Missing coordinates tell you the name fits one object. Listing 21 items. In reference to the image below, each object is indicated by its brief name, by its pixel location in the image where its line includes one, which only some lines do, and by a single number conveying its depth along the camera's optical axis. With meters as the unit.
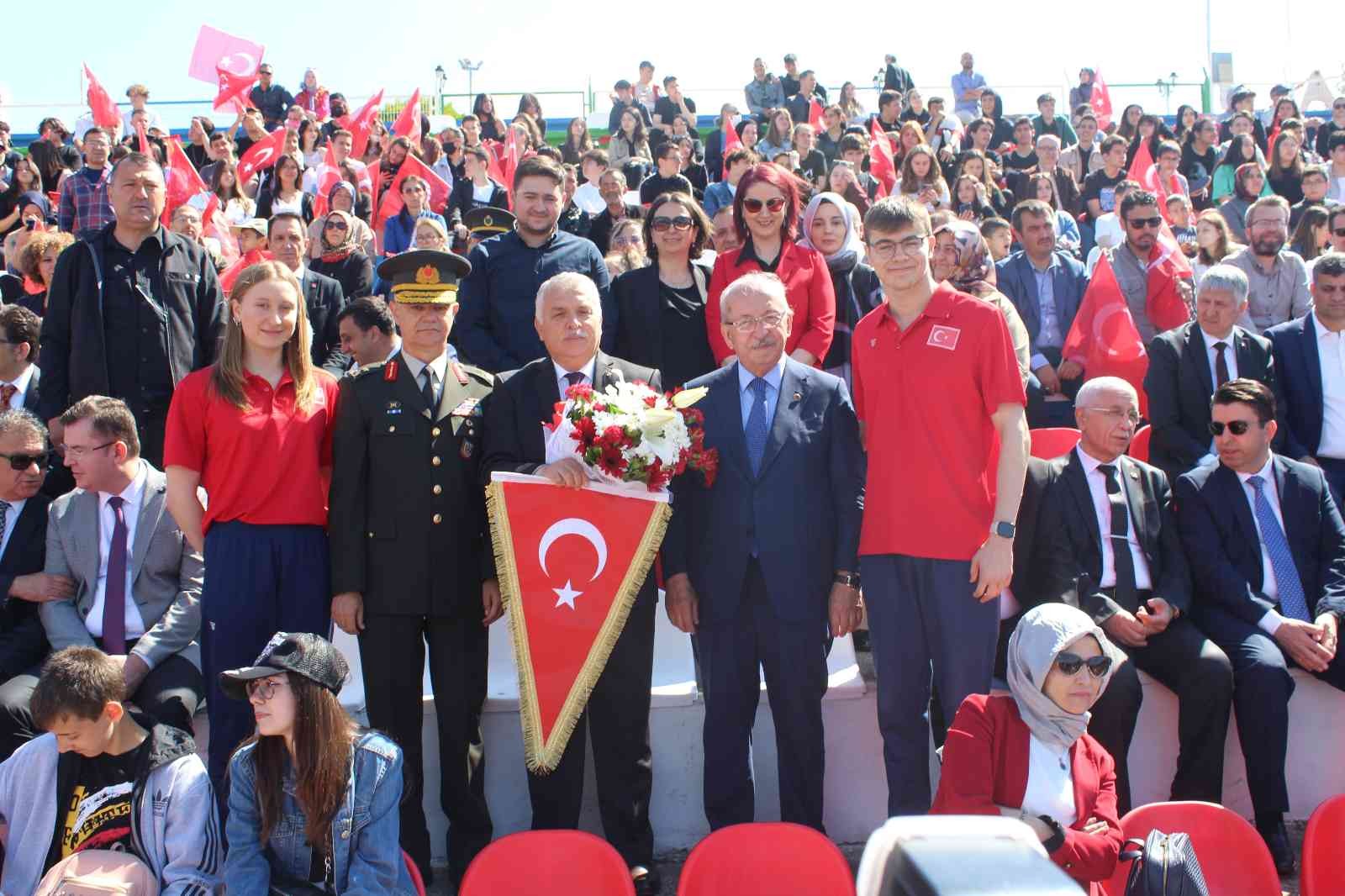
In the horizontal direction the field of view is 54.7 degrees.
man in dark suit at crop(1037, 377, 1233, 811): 5.11
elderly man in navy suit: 4.50
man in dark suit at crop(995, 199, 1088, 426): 7.87
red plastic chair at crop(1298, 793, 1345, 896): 3.83
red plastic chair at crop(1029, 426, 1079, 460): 6.27
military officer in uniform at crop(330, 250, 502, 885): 4.55
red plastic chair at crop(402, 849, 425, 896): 3.86
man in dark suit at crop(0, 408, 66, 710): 5.14
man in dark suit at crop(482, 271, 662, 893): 4.59
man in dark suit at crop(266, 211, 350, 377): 7.29
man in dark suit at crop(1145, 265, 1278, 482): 6.46
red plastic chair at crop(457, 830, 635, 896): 3.82
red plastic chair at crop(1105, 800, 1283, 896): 3.90
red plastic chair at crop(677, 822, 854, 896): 3.85
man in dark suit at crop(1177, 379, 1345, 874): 5.16
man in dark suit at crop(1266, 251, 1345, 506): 6.46
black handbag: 3.04
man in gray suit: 5.03
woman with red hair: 5.67
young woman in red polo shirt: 4.51
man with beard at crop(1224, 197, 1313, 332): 7.89
